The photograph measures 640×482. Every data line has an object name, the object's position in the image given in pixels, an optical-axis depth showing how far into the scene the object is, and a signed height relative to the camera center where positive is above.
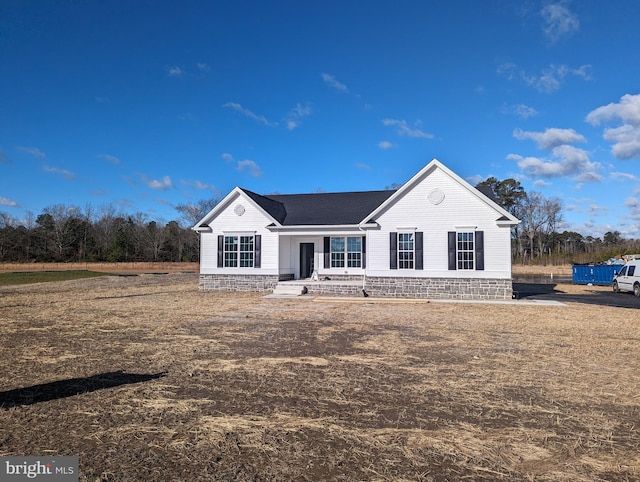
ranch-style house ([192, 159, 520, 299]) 17.30 +0.79
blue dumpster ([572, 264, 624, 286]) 25.53 -0.91
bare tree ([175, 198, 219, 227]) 61.44 +7.34
